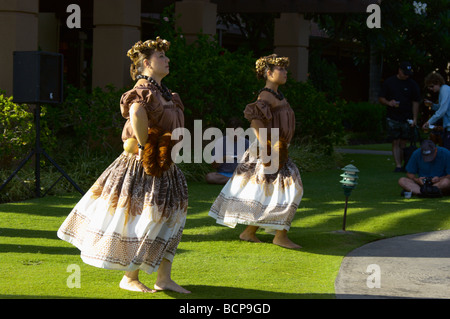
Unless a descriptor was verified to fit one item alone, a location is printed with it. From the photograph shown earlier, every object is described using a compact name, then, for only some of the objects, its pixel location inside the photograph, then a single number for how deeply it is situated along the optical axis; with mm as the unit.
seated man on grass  12305
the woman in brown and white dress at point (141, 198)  6090
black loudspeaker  11812
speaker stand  11781
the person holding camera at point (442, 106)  13922
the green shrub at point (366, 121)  29109
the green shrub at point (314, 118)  18266
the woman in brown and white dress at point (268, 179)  8312
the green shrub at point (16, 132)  12422
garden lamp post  8953
